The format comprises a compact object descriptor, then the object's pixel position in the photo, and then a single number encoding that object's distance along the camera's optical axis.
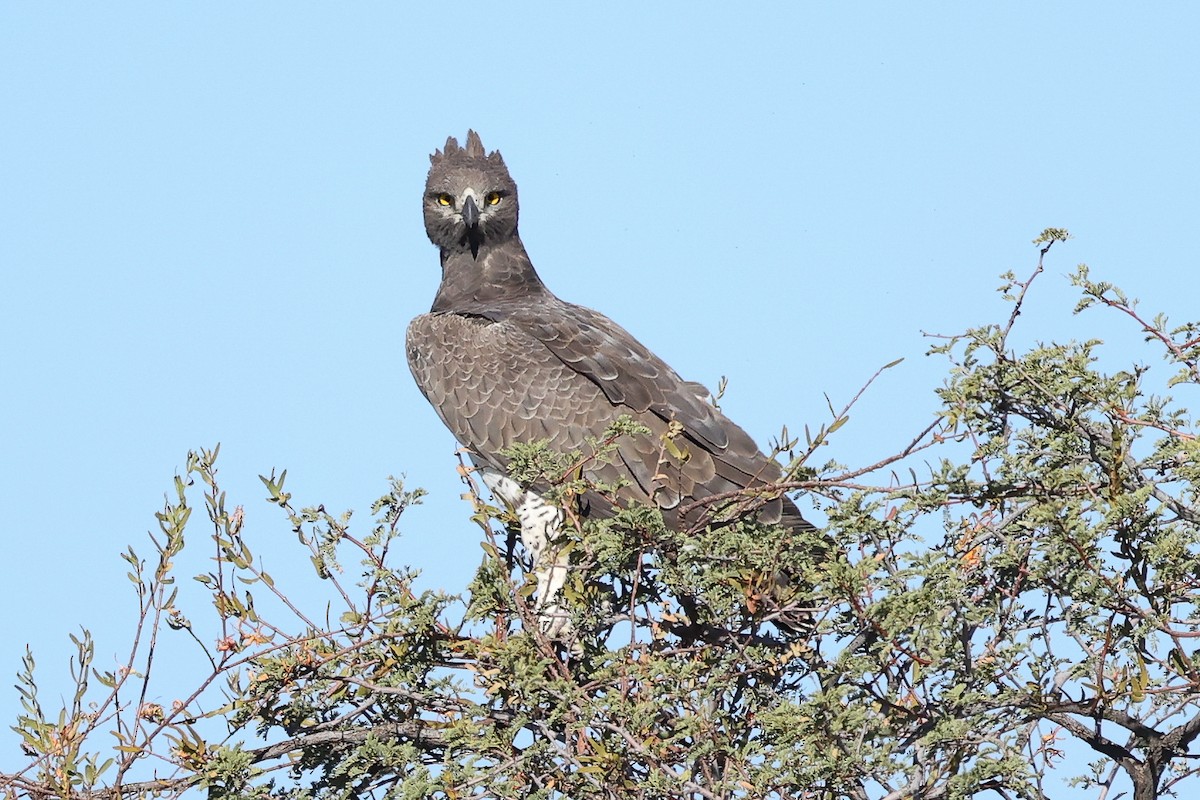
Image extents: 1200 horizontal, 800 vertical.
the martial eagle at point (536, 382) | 14.44
